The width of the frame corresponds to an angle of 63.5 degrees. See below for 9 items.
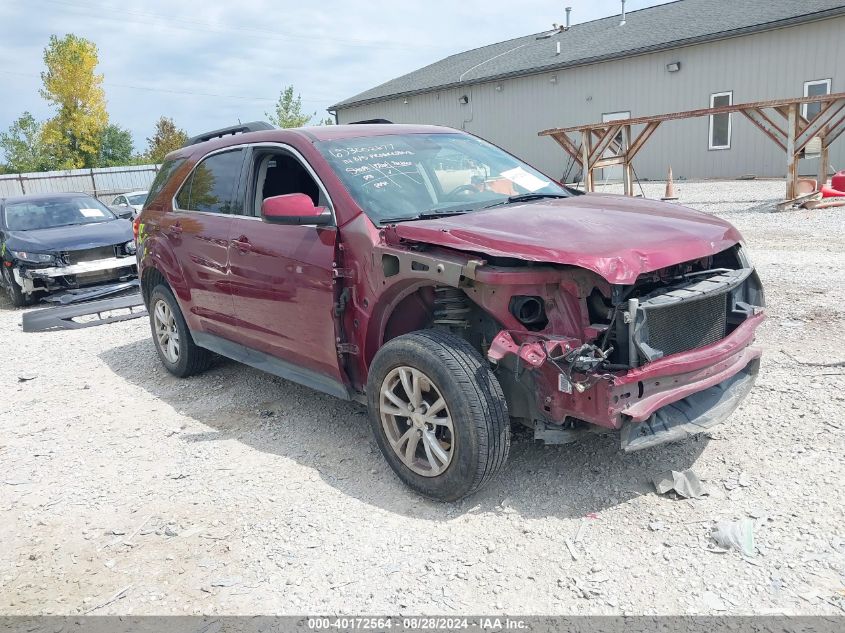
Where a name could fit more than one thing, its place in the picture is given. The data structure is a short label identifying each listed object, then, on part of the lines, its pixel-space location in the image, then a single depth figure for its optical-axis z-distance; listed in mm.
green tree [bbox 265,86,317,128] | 39344
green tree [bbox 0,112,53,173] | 55650
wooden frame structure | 12711
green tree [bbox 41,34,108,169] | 36844
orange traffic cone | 15622
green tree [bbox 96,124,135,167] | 56906
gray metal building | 18641
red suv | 3035
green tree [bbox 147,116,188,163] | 46062
